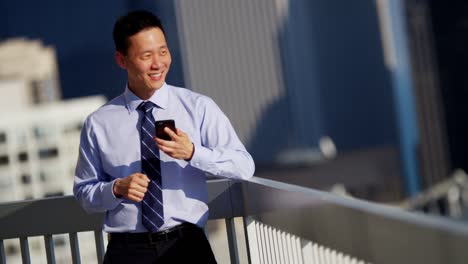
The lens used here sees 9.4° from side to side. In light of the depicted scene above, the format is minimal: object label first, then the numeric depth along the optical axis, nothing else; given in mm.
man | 8945
